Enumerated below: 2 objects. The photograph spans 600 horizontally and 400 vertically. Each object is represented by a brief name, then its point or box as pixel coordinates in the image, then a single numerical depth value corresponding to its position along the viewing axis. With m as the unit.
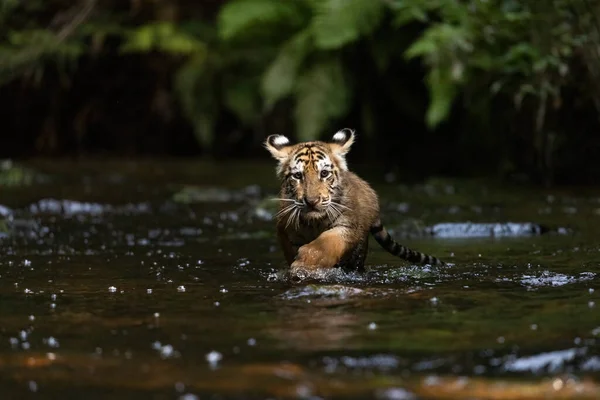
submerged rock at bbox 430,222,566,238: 18.20
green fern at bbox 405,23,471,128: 23.46
